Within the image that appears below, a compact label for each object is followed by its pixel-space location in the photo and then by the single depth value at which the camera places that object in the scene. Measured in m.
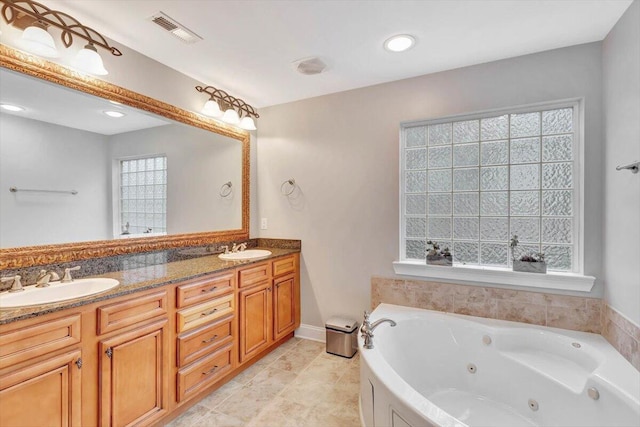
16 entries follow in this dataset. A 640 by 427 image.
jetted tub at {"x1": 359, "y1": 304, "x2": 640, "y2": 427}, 1.36
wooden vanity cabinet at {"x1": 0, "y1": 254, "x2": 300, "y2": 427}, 1.22
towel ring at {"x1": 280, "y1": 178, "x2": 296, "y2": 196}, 3.03
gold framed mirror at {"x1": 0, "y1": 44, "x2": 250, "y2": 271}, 1.54
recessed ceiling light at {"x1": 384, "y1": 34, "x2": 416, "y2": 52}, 1.93
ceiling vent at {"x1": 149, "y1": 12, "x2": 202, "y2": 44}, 1.71
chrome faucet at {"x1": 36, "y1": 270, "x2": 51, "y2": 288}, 1.54
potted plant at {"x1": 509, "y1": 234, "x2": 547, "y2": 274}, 2.08
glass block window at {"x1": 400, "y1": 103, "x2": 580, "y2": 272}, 2.12
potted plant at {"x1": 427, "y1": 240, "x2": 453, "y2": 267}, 2.37
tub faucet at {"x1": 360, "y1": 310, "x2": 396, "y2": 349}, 1.73
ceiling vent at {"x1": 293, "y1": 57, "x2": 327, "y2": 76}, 2.20
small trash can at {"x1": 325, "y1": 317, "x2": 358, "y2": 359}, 2.59
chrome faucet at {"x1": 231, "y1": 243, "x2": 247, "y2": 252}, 2.83
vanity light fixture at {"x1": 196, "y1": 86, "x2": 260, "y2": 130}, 2.53
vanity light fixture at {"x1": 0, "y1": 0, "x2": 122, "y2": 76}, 1.47
